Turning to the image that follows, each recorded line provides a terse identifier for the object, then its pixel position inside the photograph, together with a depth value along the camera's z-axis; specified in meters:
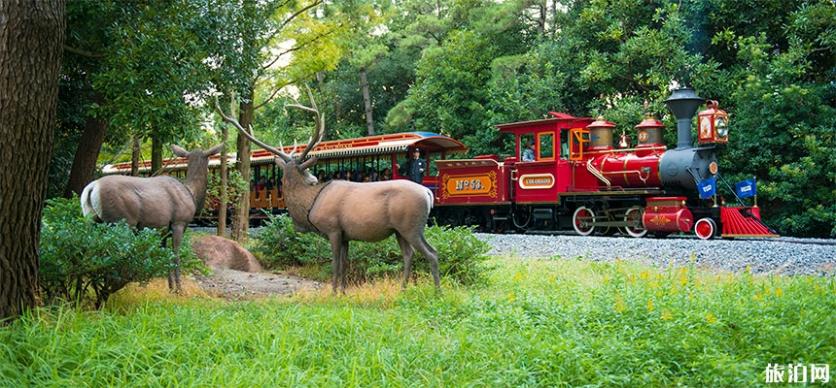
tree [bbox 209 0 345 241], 10.37
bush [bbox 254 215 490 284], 7.62
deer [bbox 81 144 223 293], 6.59
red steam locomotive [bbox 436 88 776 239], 13.32
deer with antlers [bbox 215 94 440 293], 6.40
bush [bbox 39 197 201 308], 5.22
